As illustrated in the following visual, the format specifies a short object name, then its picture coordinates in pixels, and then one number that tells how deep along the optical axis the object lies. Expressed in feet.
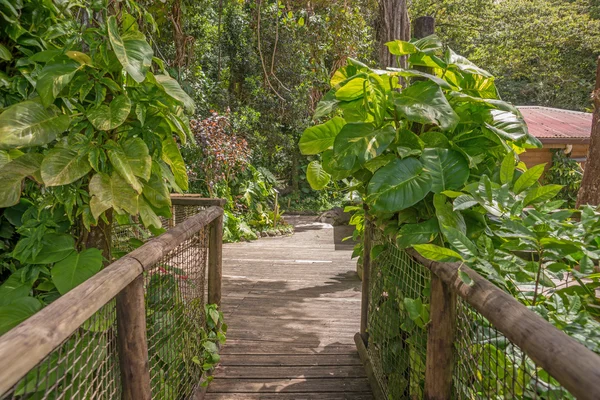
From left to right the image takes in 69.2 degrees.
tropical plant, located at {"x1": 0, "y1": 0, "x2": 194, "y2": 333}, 4.25
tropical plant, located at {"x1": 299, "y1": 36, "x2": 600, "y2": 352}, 3.72
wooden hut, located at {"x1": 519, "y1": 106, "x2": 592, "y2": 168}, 30.25
